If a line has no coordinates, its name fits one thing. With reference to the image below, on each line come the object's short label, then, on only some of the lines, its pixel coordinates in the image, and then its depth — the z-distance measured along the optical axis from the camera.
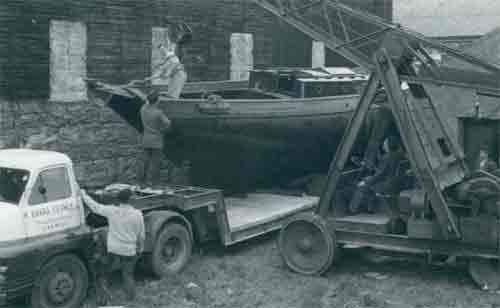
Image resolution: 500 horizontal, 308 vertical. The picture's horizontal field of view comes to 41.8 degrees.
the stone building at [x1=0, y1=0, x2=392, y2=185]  11.50
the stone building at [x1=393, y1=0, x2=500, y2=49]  33.03
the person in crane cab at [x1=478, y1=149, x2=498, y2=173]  9.30
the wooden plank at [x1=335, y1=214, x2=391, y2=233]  8.31
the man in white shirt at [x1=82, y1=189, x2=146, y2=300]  7.29
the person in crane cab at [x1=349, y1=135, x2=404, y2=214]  8.81
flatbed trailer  8.50
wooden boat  10.35
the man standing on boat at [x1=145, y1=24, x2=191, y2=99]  10.59
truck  6.61
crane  7.83
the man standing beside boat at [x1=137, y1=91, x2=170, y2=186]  9.88
